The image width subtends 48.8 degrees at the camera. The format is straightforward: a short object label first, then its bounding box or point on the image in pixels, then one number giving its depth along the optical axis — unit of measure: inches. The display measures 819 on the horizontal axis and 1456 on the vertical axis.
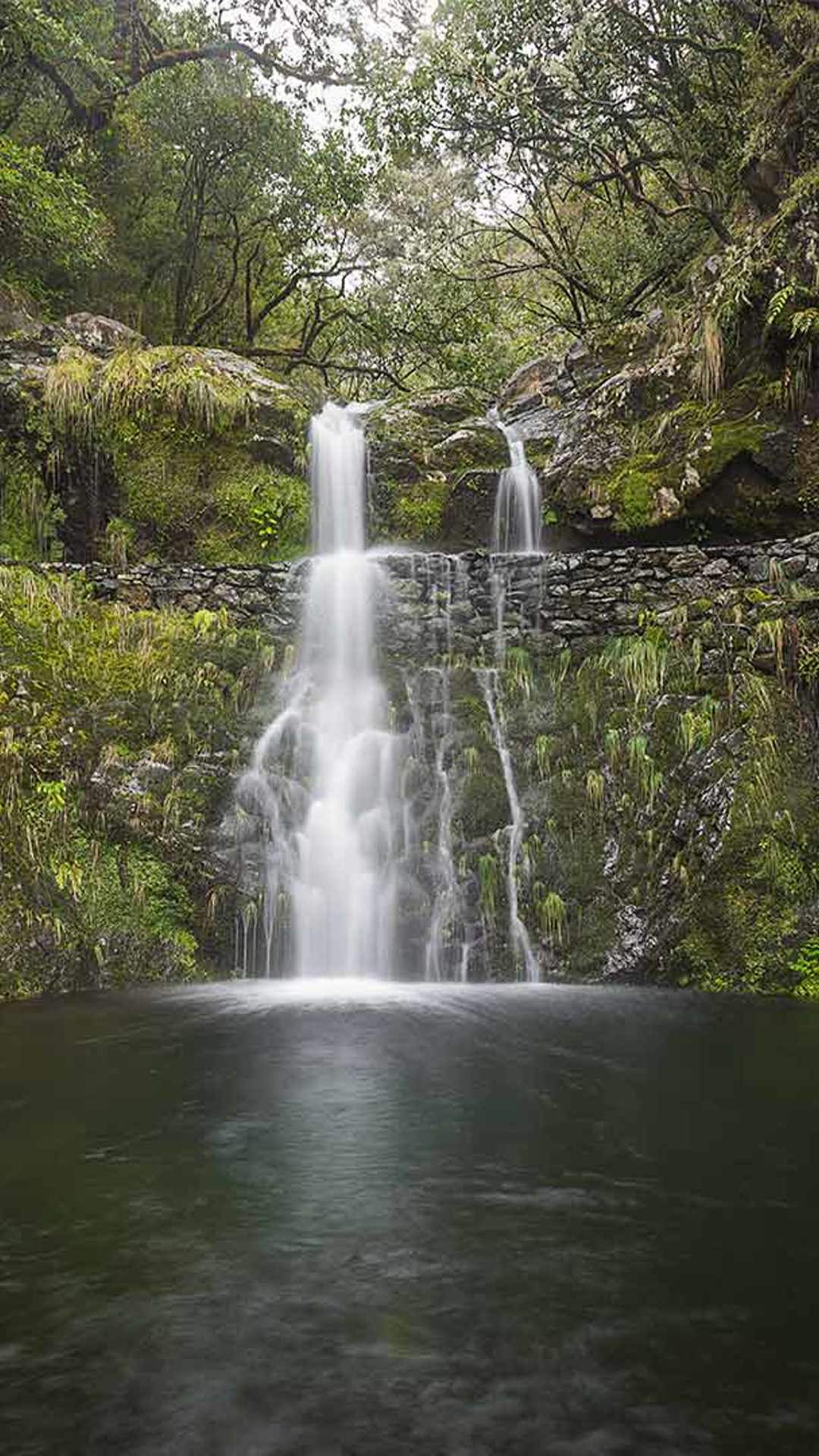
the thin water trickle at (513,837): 299.4
